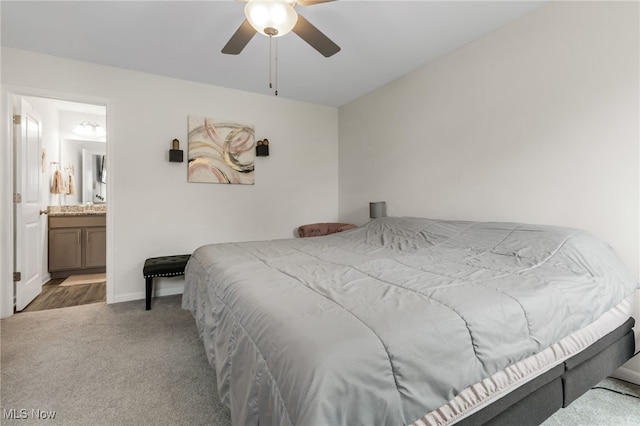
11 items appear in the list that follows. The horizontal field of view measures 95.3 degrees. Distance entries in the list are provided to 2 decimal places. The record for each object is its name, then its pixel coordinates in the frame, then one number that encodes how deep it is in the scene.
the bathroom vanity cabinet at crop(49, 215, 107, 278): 4.13
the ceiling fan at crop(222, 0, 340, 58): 1.64
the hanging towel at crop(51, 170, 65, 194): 4.30
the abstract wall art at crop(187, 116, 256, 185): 3.51
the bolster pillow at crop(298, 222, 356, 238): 3.92
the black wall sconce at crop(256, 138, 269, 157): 3.83
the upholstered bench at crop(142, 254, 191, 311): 2.87
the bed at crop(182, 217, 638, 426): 0.79
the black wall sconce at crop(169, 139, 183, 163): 3.34
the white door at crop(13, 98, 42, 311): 2.88
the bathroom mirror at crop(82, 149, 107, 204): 4.90
